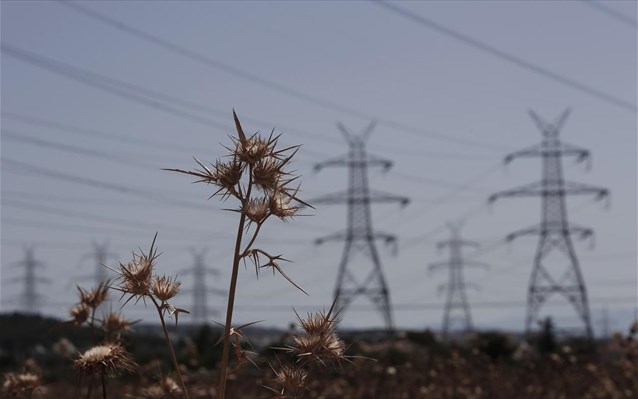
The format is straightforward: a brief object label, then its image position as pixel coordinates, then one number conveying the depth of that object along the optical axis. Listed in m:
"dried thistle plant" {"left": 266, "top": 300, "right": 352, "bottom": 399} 2.99
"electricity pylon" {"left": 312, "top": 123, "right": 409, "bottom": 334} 40.31
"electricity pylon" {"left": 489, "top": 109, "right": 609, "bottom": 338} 41.53
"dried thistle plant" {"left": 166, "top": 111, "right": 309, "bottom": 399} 2.75
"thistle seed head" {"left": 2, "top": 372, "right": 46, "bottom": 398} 4.78
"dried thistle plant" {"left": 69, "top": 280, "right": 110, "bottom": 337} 4.61
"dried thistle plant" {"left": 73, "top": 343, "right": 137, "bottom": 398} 3.49
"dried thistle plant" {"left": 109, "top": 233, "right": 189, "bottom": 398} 2.97
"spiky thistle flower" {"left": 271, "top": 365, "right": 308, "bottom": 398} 3.02
